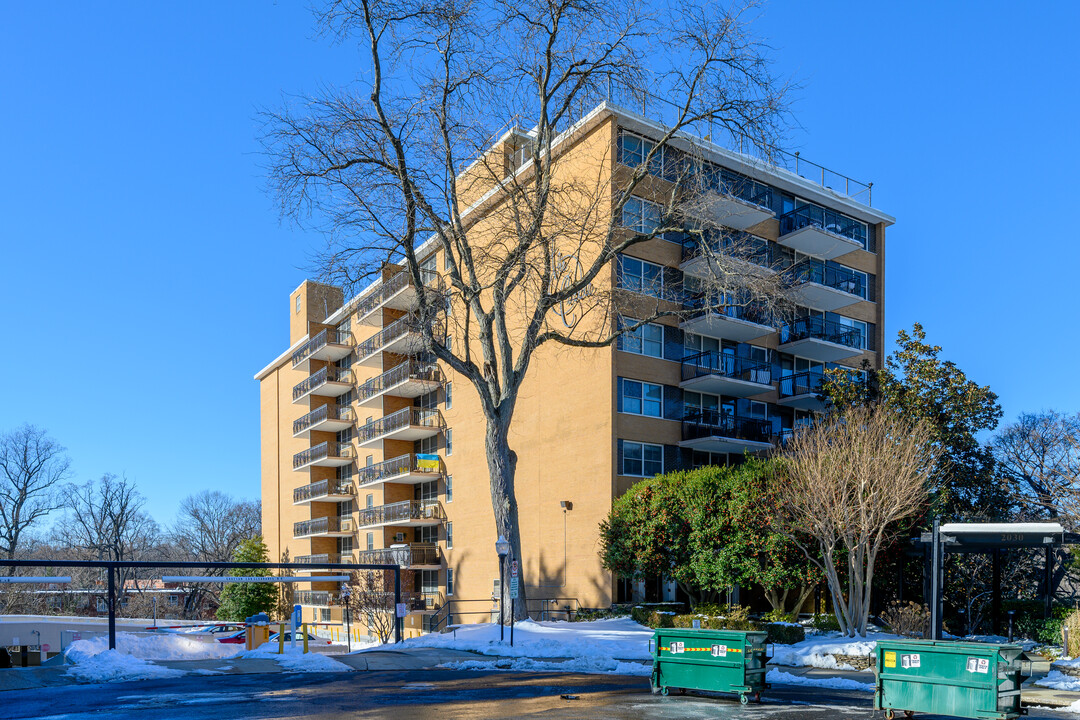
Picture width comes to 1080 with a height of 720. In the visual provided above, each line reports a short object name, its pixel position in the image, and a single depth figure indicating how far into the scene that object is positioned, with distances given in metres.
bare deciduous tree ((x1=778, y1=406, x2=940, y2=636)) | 24.77
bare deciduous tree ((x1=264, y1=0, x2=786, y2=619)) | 27.56
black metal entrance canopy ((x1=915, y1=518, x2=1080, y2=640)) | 19.77
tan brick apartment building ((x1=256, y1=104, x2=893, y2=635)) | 37.06
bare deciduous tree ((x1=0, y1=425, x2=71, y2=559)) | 73.38
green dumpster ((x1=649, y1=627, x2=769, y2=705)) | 15.63
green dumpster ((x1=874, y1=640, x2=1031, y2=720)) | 13.20
